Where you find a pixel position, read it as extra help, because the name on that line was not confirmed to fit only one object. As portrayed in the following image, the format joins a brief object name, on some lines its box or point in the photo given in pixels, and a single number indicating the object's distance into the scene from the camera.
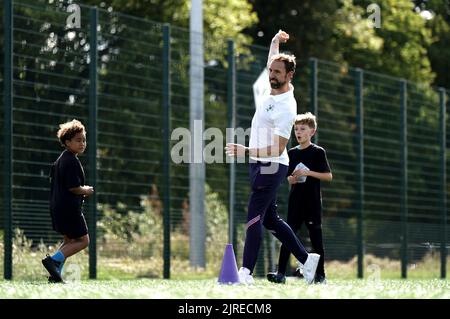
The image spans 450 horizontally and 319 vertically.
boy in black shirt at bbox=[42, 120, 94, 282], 10.27
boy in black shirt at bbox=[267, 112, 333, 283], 10.90
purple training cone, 9.44
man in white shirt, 9.50
